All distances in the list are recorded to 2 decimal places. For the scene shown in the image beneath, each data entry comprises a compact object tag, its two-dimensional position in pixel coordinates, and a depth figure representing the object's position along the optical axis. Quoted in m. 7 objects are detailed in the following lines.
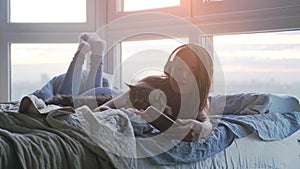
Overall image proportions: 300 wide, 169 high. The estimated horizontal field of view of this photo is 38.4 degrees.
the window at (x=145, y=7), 2.92
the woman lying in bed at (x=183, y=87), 1.64
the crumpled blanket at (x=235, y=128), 1.37
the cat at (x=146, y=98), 1.63
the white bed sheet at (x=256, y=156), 1.56
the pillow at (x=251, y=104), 2.06
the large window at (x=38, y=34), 3.37
